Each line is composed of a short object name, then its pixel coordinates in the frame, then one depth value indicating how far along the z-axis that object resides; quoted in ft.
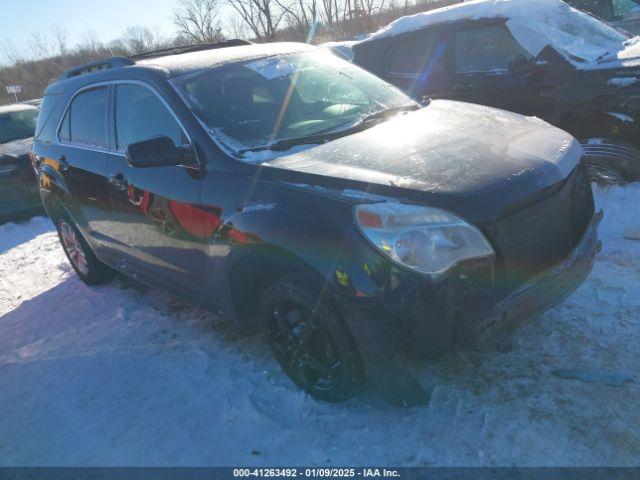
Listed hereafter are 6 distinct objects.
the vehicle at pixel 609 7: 31.98
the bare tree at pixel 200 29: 125.40
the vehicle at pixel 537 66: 15.17
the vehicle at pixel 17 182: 24.06
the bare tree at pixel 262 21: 114.11
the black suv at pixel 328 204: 7.04
